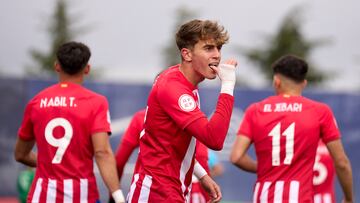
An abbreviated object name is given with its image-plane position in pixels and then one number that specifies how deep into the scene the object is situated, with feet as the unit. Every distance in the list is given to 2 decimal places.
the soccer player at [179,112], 36.76
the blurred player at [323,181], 57.98
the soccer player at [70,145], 46.24
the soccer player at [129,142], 53.01
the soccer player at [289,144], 48.49
